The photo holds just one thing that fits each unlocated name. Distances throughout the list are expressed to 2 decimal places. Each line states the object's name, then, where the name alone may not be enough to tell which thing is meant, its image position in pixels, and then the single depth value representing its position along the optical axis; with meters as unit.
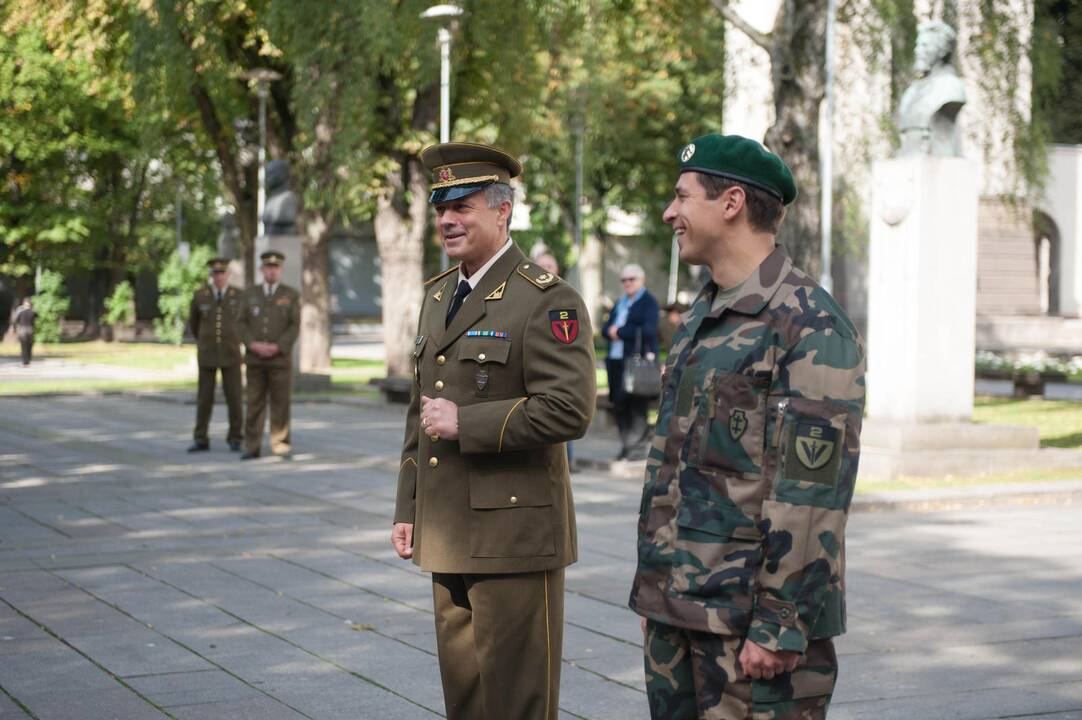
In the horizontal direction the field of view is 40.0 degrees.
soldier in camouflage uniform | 3.23
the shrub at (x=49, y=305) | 44.28
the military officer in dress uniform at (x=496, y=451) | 4.28
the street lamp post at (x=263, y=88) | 27.95
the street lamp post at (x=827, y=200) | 26.58
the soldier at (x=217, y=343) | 16.80
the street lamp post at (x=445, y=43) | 19.03
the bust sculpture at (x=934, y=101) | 14.91
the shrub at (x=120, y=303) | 49.06
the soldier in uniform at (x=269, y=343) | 15.59
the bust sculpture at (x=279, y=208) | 24.75
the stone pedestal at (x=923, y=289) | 14.60
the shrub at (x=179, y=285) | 43.50
